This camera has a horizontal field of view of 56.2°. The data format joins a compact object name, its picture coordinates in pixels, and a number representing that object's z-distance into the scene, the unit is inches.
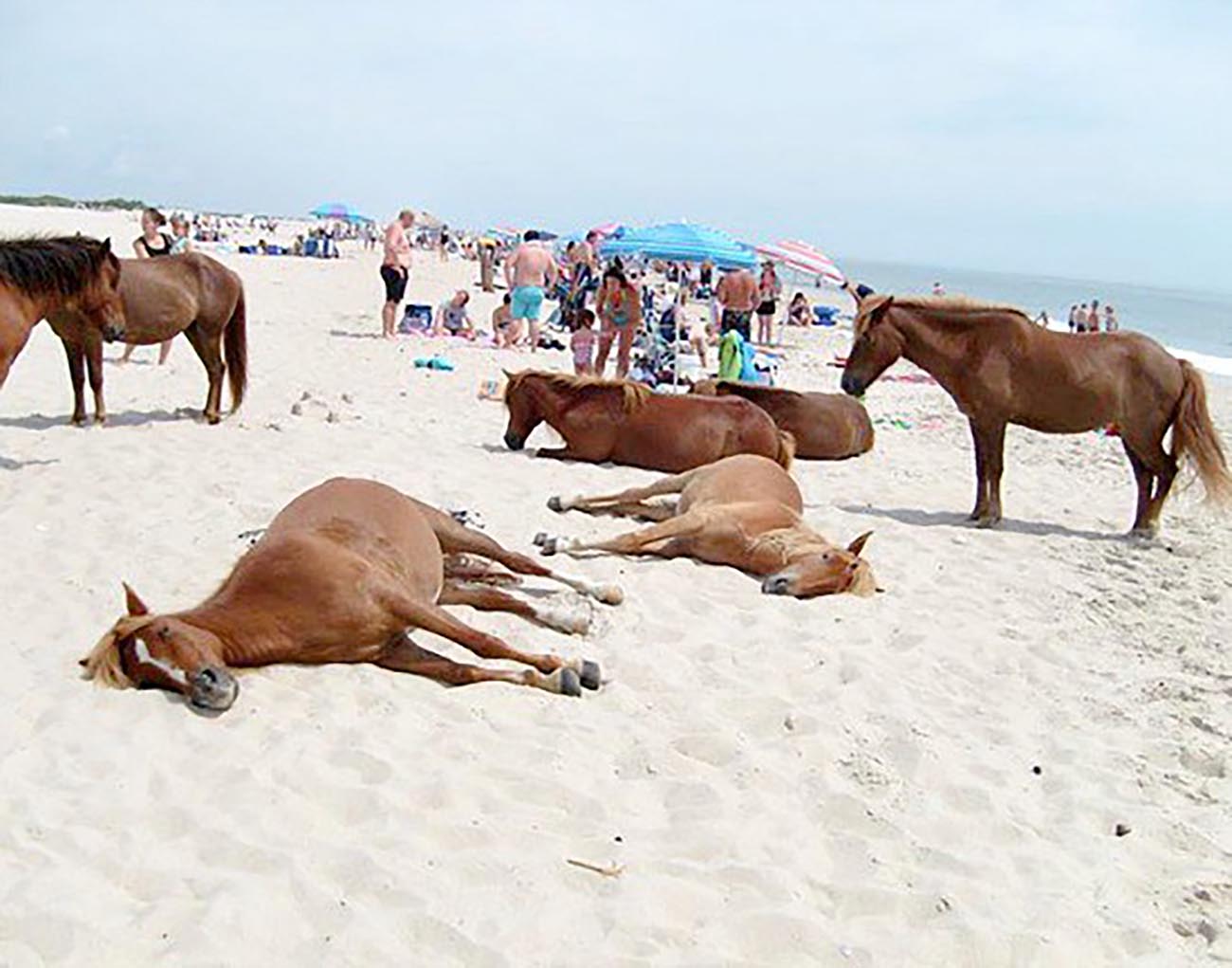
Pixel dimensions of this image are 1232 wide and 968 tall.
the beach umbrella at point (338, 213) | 2287.2
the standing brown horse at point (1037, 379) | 349.7
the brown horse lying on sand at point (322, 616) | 162.9
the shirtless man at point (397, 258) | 660.7
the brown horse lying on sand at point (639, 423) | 361.4
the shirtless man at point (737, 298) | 650.2
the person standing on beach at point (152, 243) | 508.7
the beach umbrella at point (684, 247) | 732.7
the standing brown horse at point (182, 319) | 364.8
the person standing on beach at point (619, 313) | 542.9
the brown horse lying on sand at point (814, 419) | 436.1
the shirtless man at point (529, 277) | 659.4
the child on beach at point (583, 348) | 560.7
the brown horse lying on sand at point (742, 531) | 251.3
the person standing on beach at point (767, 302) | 961.5
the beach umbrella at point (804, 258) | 925.2
